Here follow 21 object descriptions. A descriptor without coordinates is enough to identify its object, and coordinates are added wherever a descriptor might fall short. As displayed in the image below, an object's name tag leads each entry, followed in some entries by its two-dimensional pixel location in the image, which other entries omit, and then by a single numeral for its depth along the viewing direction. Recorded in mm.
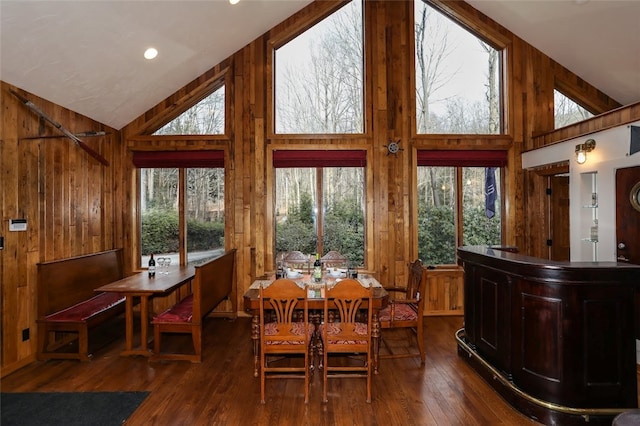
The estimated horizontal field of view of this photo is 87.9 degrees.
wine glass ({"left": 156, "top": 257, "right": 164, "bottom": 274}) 4623
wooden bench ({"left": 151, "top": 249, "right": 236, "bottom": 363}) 3482
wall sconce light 3842
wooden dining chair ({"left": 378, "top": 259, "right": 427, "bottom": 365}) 3436
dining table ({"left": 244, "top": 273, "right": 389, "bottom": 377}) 3012
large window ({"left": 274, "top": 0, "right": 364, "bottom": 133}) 5105
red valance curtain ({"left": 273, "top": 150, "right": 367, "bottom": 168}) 4957
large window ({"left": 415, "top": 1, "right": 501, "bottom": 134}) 5180
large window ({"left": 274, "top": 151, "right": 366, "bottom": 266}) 5102
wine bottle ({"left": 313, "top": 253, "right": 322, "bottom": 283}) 3543
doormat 2498
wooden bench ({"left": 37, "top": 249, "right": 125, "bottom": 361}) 3500
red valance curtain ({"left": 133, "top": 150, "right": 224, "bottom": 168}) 5000
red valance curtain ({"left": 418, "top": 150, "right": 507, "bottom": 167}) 5027
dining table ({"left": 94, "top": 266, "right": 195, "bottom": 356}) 3477
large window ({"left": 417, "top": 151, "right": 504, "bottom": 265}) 5141
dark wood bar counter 2373
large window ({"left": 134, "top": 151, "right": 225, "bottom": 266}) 5137
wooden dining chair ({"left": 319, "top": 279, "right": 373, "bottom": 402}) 2732
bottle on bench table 4071
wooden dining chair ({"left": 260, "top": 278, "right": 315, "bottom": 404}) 2730
